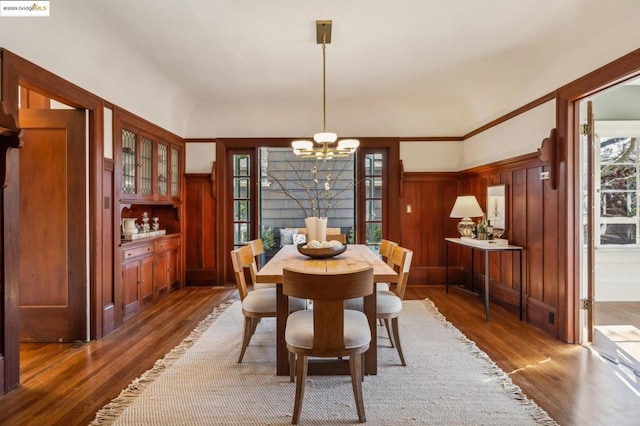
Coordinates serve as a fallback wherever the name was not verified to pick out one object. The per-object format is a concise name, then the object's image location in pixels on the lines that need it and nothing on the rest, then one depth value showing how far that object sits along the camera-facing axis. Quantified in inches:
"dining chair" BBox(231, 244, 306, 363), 108.3
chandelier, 132.7
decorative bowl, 119.0
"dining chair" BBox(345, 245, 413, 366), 105.7
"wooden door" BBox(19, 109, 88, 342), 126.6
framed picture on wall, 172.4
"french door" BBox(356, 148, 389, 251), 224.5
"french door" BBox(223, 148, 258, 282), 224.1
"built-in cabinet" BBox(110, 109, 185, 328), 149.0
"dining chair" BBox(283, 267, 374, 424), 75.7
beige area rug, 81.6
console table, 150.6
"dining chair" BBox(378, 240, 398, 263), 133.5
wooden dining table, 94.7
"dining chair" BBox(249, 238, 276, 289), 120.7
